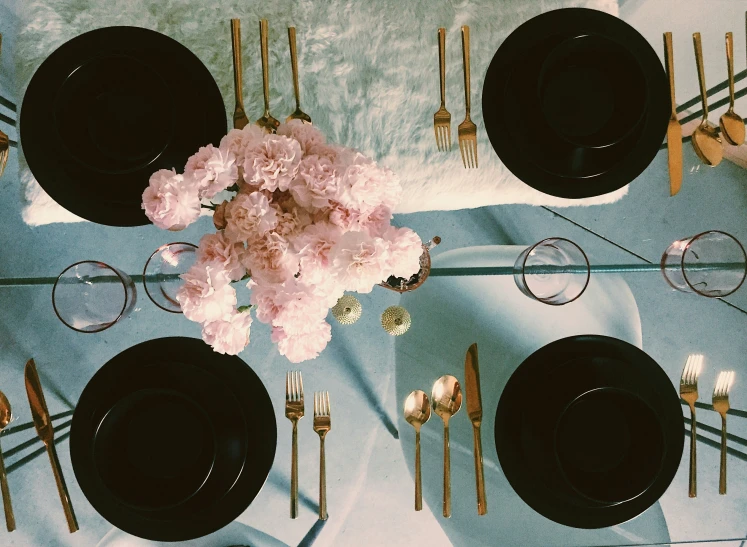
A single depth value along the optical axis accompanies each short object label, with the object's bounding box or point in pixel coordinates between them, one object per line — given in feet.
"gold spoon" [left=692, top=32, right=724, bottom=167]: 4.18
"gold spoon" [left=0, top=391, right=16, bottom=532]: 3.77
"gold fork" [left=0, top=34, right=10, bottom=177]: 3.88
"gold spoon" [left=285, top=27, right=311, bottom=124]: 3.86
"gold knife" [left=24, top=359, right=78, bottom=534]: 3.76
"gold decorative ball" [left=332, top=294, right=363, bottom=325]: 4.38
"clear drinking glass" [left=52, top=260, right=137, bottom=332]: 3.86
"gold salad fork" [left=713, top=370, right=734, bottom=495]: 4.04
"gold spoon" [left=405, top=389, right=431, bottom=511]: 4.20
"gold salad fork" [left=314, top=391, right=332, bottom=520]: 4.09
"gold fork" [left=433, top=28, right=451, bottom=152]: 3.98
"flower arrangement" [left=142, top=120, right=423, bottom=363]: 2.39
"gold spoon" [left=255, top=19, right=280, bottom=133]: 3.80
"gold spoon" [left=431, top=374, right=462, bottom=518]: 4.14
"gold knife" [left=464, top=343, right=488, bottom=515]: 3.89
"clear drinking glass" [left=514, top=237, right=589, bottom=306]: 3.84
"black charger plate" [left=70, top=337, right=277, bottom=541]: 3.49
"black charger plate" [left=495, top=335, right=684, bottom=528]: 3.58
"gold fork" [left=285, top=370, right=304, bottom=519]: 4.04
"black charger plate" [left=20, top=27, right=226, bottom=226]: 3.55
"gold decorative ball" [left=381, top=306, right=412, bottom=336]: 4.49
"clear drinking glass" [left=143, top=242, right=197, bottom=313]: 3.87
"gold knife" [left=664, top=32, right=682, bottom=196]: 3.94
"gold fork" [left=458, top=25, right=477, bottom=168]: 3.96
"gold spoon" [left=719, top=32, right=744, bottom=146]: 4.07
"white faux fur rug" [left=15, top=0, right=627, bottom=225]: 4.38
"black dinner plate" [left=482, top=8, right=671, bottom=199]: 3.68
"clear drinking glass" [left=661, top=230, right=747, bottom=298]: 3.88
